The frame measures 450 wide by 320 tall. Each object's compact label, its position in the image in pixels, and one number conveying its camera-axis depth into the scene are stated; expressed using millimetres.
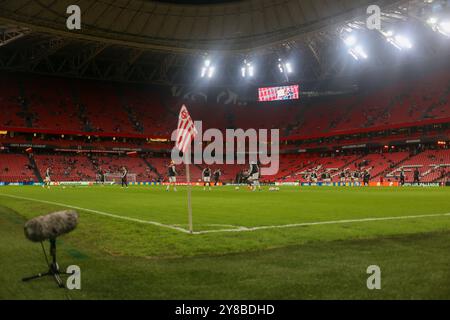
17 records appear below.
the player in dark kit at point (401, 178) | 47906
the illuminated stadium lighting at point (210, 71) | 72062
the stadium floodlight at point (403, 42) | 51844
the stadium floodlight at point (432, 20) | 43425
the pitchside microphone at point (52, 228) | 5586
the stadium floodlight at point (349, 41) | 55938
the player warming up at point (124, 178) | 44238
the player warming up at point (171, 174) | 38156
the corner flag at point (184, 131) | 9836
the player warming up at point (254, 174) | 35519
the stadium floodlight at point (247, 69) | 70875
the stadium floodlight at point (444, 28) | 43131
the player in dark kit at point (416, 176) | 48594
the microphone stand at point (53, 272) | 5570
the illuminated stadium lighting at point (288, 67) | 69456
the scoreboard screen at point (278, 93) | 75431
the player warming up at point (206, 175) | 43219
